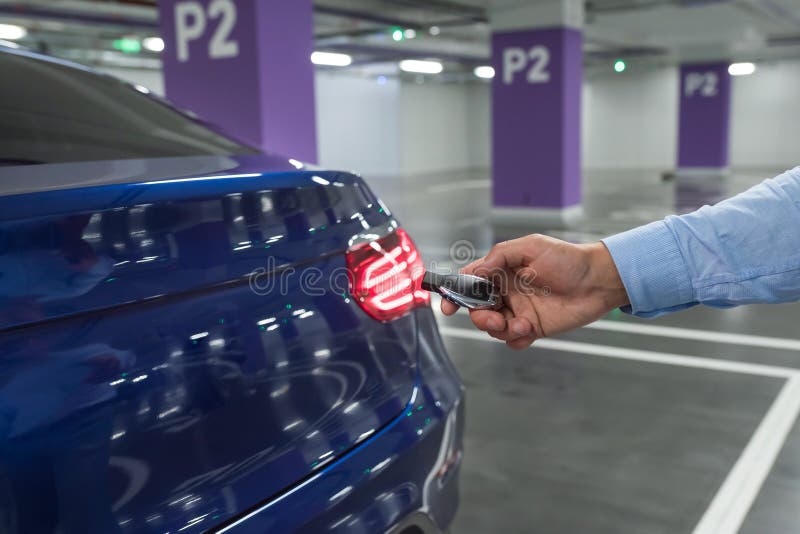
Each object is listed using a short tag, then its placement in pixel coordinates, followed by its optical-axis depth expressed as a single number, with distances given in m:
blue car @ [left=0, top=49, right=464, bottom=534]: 0.84
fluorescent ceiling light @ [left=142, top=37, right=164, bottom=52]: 14.77
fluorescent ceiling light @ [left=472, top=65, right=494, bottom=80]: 23.09
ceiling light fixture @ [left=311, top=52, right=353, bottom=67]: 17.70
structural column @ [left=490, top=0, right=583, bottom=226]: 11.16
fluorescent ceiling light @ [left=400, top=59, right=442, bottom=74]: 20.84
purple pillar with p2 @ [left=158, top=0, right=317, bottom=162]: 5.57
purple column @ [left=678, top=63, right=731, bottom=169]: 21.44
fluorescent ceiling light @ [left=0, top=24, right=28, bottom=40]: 12.96
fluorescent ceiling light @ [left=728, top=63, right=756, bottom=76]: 24.77
